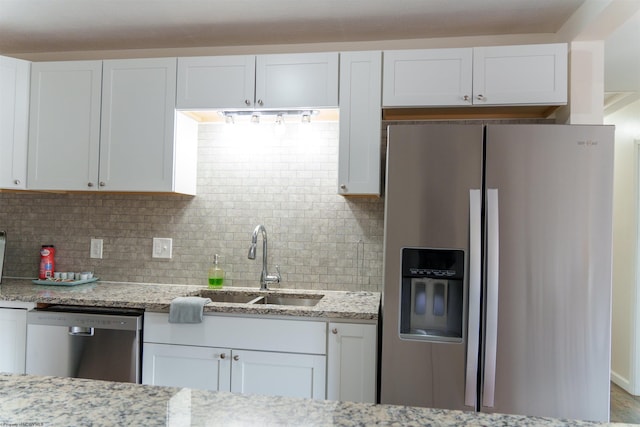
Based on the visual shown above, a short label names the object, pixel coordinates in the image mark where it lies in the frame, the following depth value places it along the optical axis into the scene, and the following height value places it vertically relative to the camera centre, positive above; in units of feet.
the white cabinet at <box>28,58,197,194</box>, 8.57 +1.64
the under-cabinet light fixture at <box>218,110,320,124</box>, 8.41 +1.96
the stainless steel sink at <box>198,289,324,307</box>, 8.87 -1.51
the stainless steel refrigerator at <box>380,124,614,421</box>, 6.23 -0.56
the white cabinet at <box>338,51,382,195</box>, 7.93 +1.70
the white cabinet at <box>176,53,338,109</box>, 8.11 +2.48
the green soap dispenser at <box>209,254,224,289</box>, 9.17 -1.18
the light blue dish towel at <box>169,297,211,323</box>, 7.27 -1.49
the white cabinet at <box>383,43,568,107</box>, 7.55 +2.51
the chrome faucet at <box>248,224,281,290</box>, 9.02 -1.08
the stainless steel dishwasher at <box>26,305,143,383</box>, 7.45 -2.10
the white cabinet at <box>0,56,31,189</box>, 8.77 +1.74
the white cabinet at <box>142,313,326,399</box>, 7.06 -2.13
